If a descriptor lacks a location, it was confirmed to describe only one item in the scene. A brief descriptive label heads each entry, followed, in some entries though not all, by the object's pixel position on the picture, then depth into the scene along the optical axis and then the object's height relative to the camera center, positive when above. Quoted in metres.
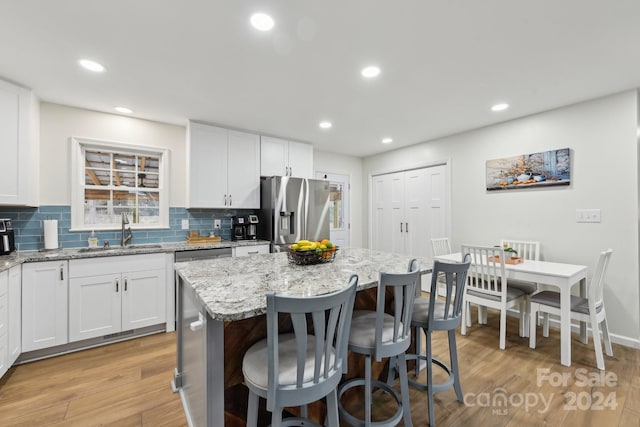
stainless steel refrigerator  3.74 +0.08
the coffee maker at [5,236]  2.49 -0.17
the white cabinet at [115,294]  2.60 -0.77
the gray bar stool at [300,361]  0.99 -0.61
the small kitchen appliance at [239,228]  3.89 -0.17
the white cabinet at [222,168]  3.48 +0.64
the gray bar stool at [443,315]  1.61 -0.62
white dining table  2.31 -0.57
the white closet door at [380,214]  5.22 +0.02
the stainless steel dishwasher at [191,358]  1.26 -0.79
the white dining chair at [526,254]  2.90 -0.47
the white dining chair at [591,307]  2.29 -0.82
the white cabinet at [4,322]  2.05 -0.78
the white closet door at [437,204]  4.24 +0.17
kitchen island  1.18 -0.45
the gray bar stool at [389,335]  1.33 -0.63
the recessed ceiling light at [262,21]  1.68 +1.21
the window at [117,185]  3.09 +0.38
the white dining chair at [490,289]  2.60 -0.75
